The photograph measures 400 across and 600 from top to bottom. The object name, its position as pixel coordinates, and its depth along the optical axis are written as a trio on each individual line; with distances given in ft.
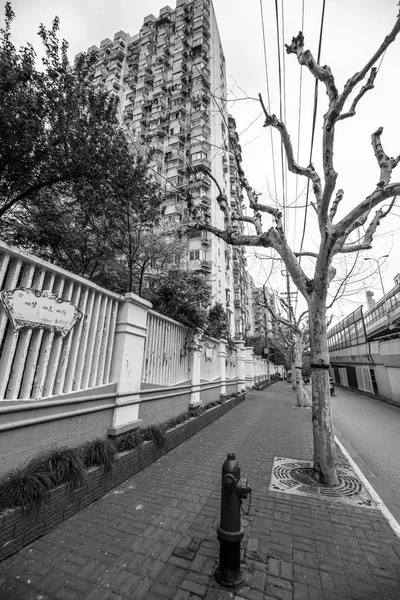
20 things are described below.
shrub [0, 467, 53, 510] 7.89
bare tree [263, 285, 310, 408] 41.70
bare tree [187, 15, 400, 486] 13.67
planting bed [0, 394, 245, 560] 7.56
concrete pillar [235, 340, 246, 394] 48.08
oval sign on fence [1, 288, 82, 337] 9.35
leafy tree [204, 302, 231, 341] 33.27
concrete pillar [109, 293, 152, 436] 14.12
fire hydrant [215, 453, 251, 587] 6.84
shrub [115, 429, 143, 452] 13.38
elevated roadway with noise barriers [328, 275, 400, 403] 53.06
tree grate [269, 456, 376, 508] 12.02
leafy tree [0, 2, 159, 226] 14.03
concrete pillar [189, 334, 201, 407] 24.74
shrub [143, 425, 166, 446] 15.62
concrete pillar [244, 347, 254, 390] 65.41
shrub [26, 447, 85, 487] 9.20
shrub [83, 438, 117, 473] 11.23
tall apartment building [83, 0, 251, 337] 109.70
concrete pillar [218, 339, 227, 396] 35.55
